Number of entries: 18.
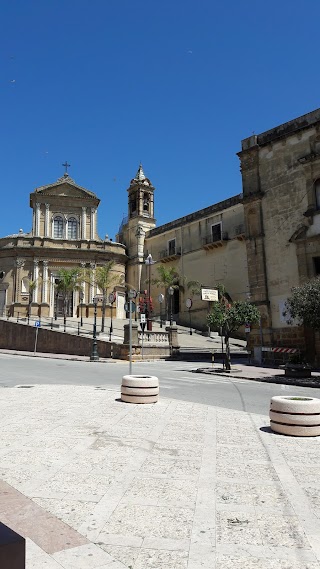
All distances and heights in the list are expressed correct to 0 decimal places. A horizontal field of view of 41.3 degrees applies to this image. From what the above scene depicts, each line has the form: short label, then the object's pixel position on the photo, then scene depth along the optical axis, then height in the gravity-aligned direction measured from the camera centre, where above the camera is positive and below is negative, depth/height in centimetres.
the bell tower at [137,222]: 5309 +1513
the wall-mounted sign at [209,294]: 2906 +306
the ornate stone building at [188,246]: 4216 +1032
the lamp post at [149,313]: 3684 +264
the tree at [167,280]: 4594 +657
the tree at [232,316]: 2170 +110
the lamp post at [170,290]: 4600 +531
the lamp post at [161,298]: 4679 +455
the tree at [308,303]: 1767 +138
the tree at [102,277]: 4138 +690
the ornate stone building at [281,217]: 2383 +711
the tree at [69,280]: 4147 +603
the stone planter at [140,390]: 971 -116
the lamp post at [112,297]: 4071 +419
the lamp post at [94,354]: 2686 -82
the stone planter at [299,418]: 682 -130
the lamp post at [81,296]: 4884 +520
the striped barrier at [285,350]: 2286 -72
